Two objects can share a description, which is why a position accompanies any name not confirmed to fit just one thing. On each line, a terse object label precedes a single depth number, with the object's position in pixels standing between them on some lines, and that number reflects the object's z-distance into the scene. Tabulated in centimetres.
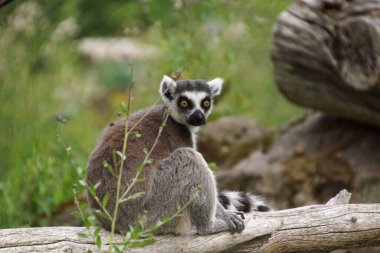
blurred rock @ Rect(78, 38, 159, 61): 2495
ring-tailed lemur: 802
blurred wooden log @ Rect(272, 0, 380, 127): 1022
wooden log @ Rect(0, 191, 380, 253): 805
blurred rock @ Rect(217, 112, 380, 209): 1244
